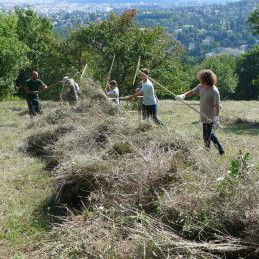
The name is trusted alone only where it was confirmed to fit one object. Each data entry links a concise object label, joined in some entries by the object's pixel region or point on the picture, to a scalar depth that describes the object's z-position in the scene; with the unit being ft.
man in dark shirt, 43.45
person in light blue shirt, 32.76
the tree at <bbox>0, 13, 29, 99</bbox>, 83.56
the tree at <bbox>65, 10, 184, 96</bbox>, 70.44
